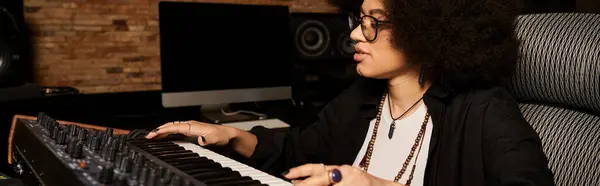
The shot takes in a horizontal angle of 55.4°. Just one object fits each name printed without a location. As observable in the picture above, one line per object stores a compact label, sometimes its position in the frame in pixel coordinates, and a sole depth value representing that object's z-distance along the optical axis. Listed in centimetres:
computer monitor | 239
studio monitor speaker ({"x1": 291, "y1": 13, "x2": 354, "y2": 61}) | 280
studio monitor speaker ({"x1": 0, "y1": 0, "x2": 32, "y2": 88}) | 206
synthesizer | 82
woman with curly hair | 118
